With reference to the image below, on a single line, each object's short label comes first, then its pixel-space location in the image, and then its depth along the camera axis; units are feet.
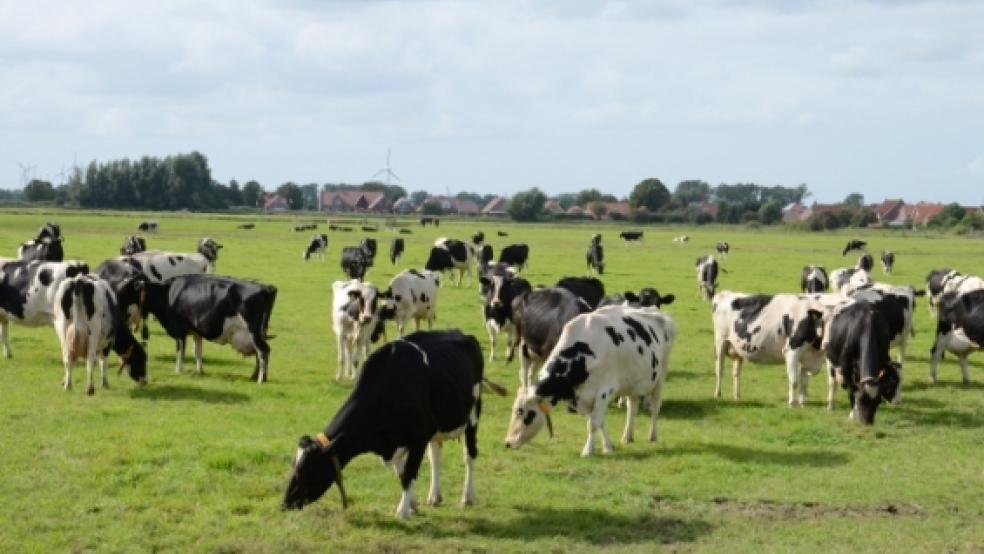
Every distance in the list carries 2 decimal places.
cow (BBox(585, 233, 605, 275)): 152.15
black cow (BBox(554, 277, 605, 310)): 71.51
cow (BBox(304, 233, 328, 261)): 171.01
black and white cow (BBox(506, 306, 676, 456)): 43.42
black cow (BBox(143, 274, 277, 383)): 62.75
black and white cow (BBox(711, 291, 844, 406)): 57.72
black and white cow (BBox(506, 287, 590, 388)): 56.75
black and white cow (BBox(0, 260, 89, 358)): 67.00
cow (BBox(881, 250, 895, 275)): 166.61
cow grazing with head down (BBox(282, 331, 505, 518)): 32.91
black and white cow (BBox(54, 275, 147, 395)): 56.44
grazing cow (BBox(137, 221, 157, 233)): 250.98
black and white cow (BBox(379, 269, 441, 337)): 78.54
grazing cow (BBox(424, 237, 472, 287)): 135.23
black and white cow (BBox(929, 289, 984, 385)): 64.18
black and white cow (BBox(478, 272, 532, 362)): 71.05
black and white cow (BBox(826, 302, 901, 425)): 52.34
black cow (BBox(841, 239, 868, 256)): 220.99
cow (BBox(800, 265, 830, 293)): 104.73
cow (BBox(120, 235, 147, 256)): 121.49
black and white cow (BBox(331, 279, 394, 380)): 64.34
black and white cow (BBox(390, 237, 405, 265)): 165.78
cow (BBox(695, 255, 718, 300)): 119.85
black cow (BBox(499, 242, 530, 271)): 154.61
